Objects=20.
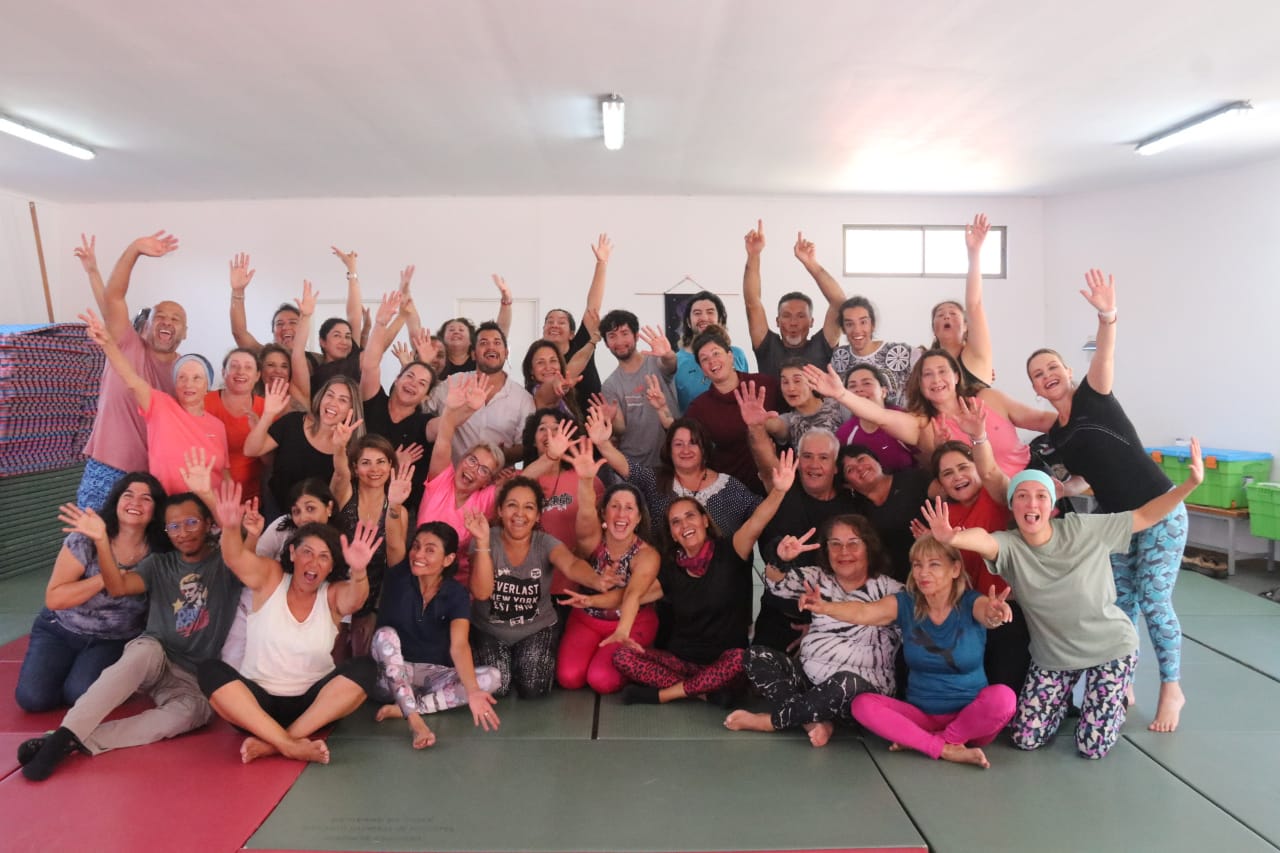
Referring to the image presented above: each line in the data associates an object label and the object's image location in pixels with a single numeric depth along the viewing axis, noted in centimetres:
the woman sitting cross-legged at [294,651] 334
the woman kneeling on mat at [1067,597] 338
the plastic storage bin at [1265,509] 674
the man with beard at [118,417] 452
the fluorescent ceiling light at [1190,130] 643
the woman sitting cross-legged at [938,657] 336
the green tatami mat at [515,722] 363
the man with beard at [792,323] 536
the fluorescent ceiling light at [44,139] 686
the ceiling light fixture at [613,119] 638
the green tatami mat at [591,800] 279
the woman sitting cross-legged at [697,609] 399
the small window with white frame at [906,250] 1020
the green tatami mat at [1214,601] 574
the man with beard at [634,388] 512
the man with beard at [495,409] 484
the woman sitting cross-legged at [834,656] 356
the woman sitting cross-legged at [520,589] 404
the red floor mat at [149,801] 277
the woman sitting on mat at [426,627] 378
